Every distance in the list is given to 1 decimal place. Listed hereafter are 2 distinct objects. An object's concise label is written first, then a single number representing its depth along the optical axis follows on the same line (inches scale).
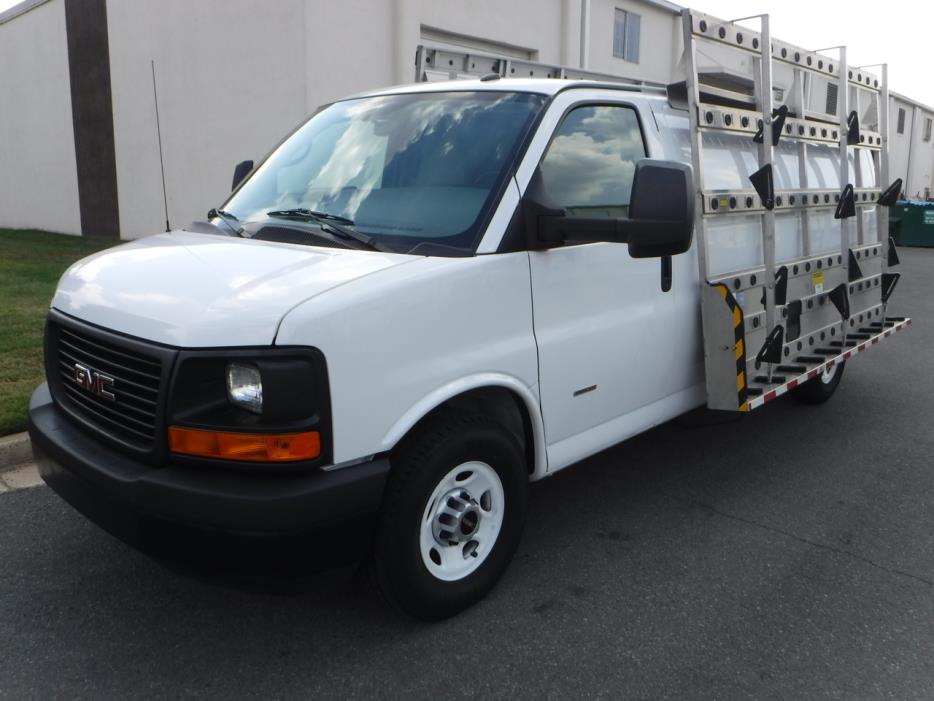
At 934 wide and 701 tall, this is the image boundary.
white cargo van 101.2
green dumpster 879.1
